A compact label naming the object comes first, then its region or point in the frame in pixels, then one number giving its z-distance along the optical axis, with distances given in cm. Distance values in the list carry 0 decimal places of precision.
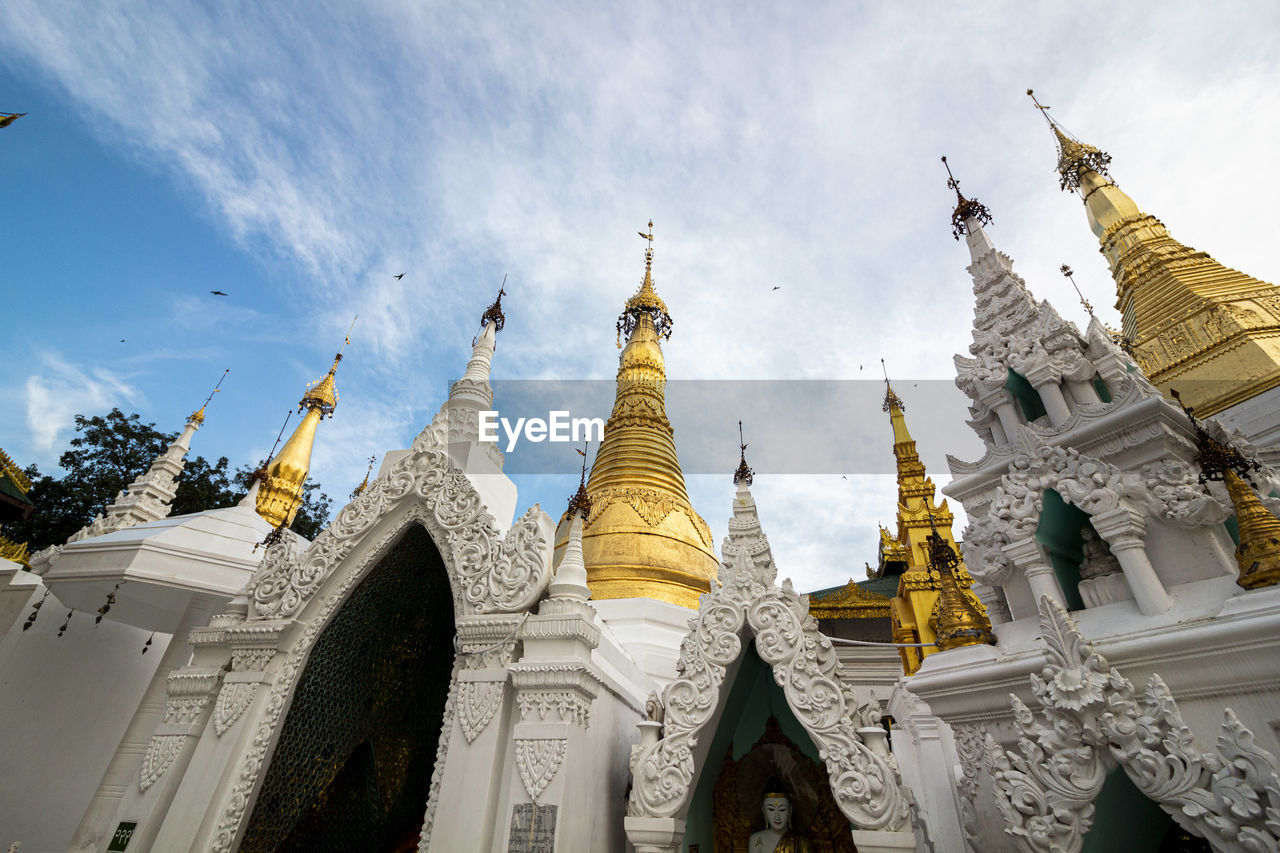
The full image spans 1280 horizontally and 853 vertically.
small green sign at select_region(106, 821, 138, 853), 482
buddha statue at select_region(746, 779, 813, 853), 450
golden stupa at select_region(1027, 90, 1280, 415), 916
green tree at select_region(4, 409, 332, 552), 1717
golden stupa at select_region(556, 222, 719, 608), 1070
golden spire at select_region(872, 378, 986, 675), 1208
